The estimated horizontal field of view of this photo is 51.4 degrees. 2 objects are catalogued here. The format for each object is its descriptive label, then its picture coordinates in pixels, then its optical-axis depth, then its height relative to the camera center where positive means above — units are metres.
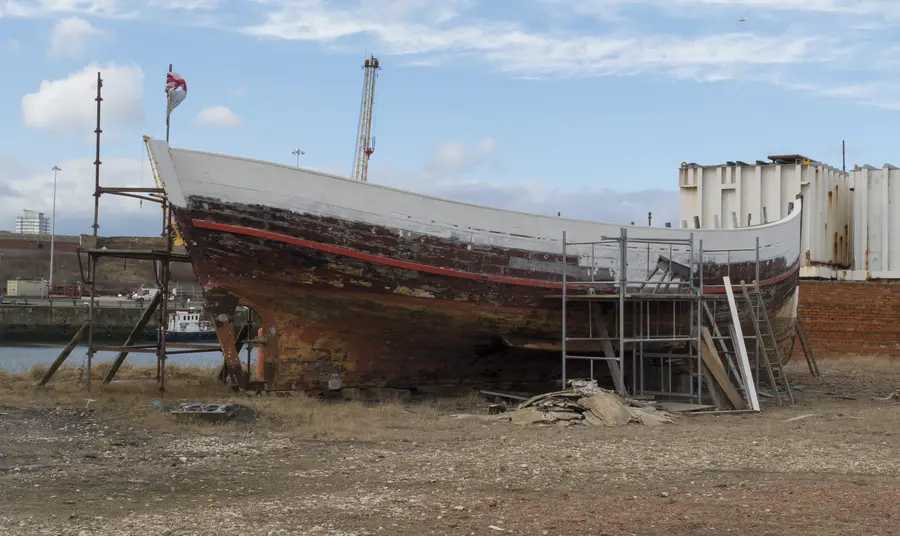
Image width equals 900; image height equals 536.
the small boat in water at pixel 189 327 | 49.81 -1.81
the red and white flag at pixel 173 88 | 12.15 +2.68
